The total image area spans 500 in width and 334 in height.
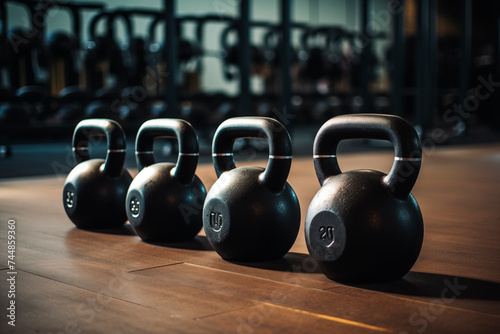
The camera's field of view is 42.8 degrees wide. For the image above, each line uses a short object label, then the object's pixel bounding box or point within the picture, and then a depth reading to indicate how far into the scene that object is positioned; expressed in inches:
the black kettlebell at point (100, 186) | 106.1
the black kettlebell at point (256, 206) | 81.1
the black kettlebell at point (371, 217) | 70.7
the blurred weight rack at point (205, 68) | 260.8
